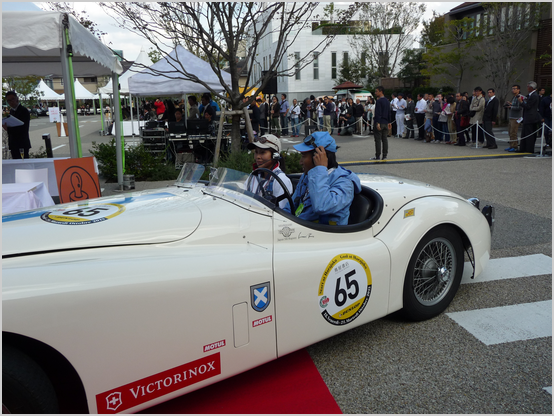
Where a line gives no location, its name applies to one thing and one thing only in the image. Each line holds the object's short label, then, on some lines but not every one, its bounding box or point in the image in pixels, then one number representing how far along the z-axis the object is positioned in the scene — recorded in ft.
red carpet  8.48
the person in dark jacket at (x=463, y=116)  51.19
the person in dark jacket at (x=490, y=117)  47.09
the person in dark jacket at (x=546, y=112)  41.49
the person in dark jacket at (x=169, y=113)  52.85
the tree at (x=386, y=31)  114.83
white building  144.56
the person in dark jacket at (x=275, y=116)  69.84
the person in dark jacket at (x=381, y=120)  40.45
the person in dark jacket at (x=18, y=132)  35.68
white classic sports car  6.58
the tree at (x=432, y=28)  130.06
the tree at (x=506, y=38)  73.36
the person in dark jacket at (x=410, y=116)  66.64
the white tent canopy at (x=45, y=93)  118.21
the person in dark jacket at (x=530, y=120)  41.70
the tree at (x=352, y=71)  136.56
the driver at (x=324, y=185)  10.44
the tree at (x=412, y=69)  123.44
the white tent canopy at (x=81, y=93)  89.27
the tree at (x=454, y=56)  88.28
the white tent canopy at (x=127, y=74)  58.95
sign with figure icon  21.74
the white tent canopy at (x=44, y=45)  19.31
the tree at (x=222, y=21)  28.58
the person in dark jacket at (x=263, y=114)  68.25
